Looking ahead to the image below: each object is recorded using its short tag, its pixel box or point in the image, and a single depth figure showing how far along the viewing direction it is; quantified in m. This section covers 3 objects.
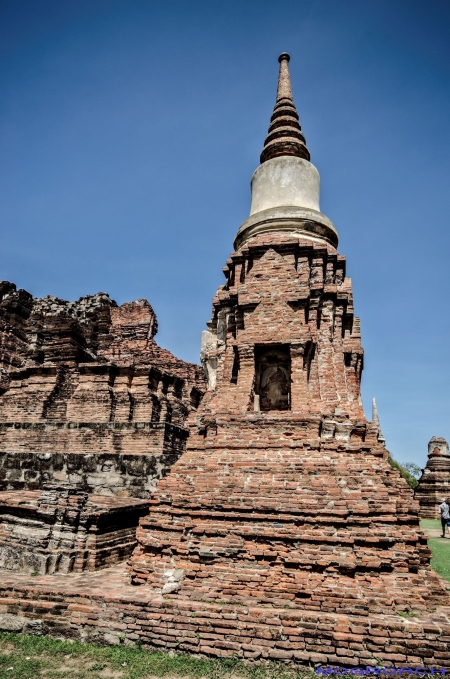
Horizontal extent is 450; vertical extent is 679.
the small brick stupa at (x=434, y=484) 21.23
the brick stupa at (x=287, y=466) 5.14
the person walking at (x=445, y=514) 14.27
